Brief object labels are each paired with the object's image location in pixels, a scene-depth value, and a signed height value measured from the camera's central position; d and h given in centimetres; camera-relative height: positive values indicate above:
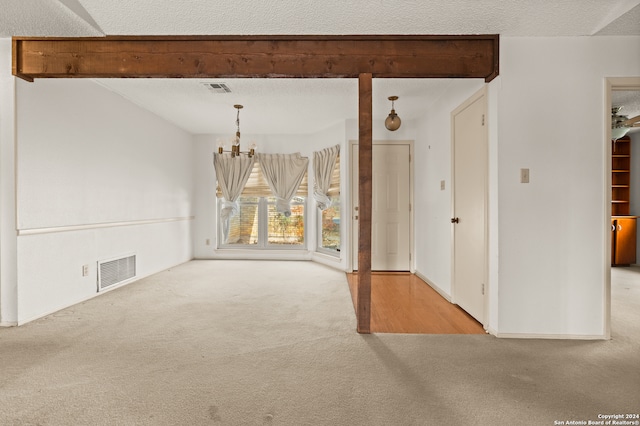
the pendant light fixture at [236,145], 460 +89
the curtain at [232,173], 622 +67
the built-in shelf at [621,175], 601 +61
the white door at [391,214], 534 -8
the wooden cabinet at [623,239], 576 -52
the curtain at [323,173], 565 +62
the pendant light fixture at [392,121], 442 +117
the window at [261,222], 635 -24
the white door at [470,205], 302 +4
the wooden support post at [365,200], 281 +8
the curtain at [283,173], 616 +67
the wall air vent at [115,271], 399 -77
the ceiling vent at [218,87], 380 +141
